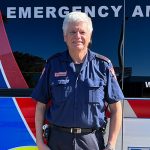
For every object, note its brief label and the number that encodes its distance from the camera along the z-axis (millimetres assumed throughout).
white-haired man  1865
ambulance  2344
